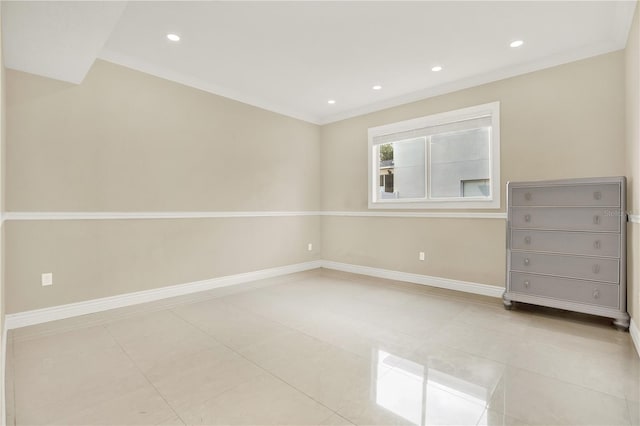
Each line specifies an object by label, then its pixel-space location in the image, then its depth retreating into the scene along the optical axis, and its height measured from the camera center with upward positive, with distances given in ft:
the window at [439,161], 12.69 +2.26
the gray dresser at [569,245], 9.02 -1.20
